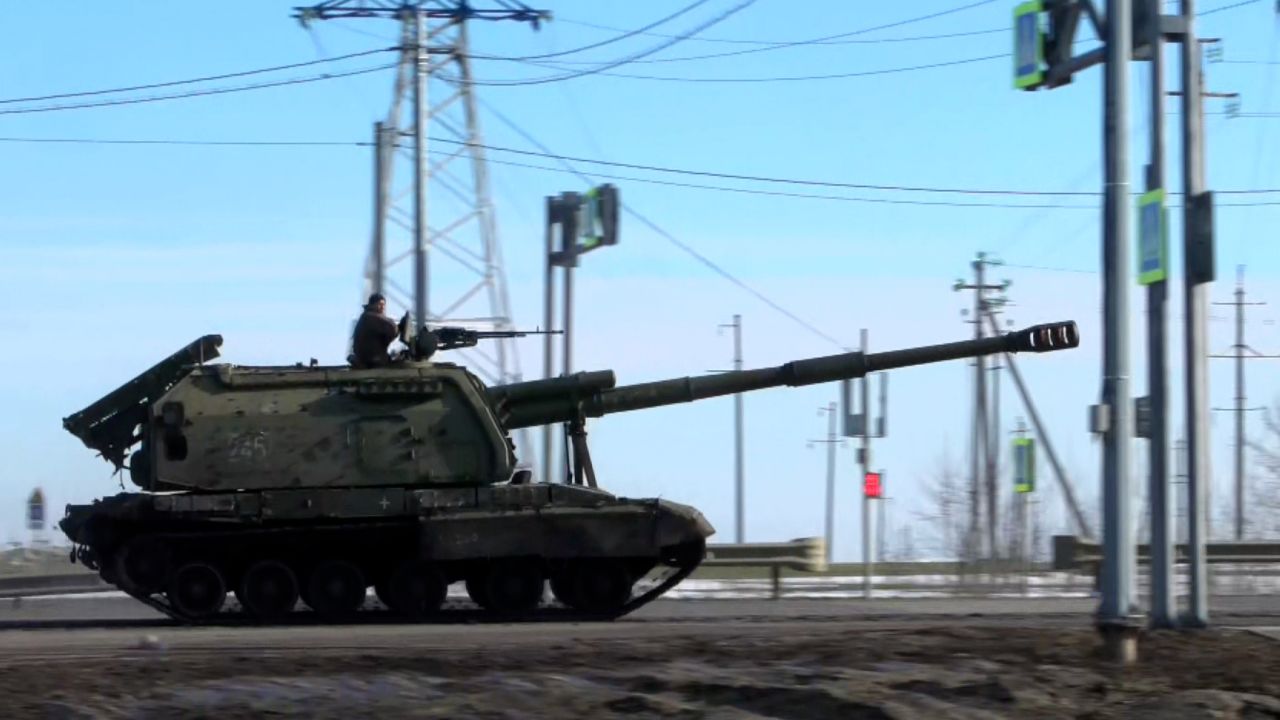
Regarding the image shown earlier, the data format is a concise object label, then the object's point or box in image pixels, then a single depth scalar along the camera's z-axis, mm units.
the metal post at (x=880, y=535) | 47556
